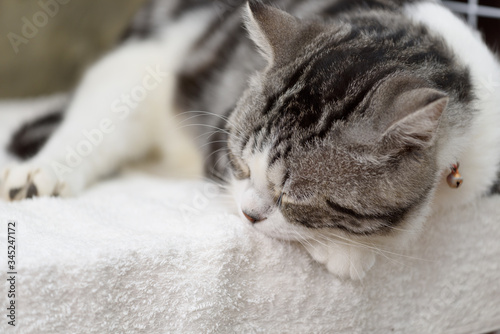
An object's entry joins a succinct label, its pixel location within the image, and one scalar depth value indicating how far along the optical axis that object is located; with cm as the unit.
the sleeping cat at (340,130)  67
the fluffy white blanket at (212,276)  65
